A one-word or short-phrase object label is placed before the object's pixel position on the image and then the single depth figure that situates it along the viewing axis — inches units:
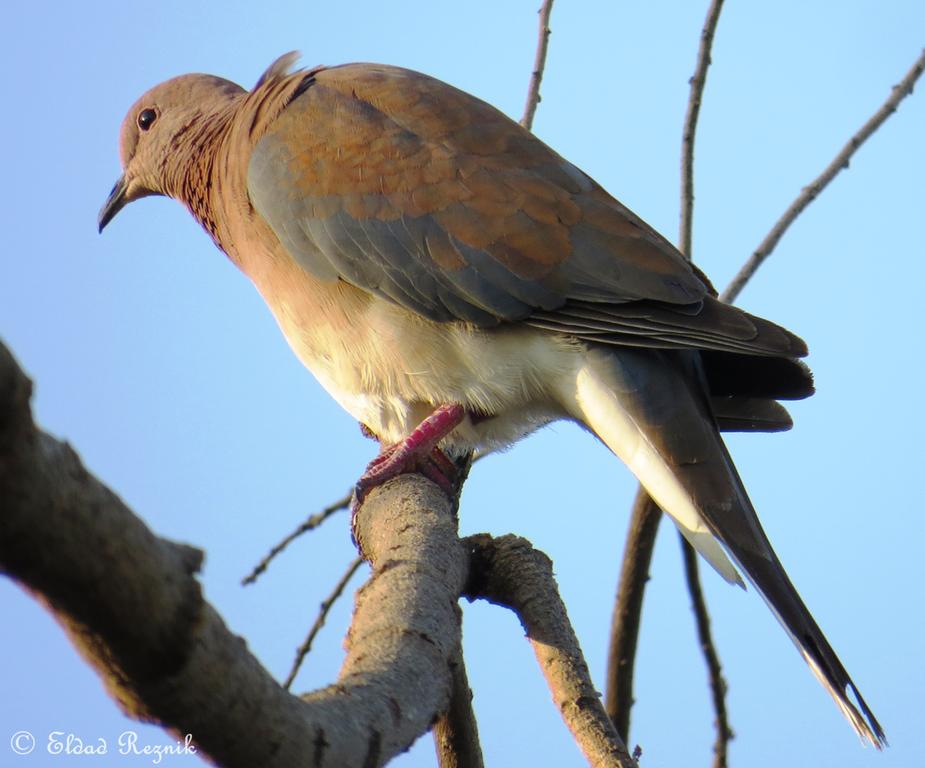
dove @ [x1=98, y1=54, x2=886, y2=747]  235.6
